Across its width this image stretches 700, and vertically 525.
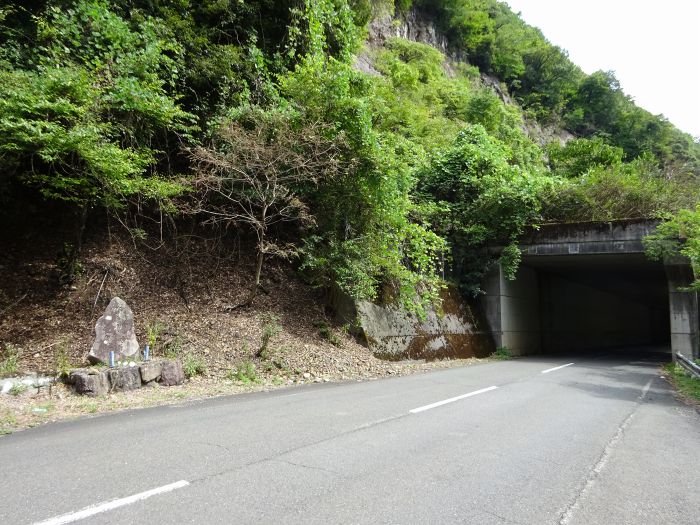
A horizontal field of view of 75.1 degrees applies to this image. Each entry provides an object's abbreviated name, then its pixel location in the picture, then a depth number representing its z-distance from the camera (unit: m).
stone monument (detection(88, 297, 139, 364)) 8.47
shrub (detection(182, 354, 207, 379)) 9.33
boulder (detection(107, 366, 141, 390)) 7.97
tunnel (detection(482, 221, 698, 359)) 17.81
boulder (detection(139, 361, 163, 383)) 8.40
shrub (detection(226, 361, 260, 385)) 9.60
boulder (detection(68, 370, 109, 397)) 7.52
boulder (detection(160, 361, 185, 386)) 8.72
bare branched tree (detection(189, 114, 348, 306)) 11.61
